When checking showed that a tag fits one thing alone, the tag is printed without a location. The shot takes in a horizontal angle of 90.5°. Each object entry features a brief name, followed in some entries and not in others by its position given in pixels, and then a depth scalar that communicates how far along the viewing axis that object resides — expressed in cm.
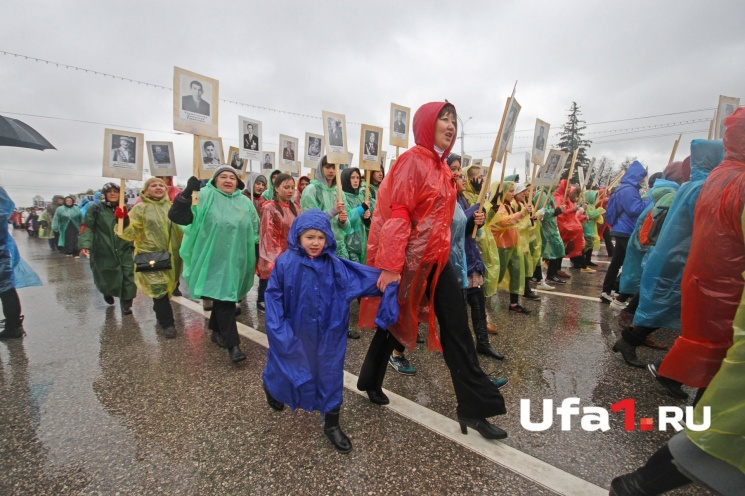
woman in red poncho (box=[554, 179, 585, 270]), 742
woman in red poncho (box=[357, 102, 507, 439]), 211
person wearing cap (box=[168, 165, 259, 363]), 333
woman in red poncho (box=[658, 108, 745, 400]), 195
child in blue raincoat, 205
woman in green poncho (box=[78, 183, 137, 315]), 483
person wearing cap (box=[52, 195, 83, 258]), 1115
